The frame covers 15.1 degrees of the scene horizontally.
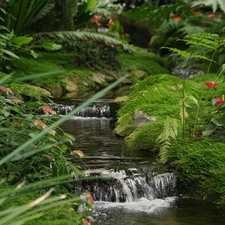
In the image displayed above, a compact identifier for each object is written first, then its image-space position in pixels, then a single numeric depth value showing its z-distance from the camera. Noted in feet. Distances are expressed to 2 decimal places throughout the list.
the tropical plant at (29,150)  13.64
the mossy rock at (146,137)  29.39
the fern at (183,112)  25.52
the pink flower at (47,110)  16.33
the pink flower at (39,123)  15.12
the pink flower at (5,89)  15.99
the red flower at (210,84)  25.15
